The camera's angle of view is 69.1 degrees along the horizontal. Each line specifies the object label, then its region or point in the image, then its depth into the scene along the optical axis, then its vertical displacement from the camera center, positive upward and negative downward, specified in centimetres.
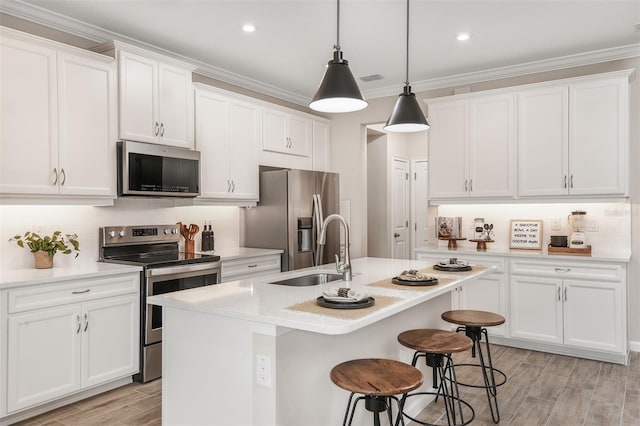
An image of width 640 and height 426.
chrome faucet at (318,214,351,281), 280 -31
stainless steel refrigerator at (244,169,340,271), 469 -4
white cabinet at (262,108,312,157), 501 +92
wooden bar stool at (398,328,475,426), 237 -68
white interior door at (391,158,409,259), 700 +9
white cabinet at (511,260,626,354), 386 -79
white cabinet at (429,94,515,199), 455 +67
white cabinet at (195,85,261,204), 432 +69
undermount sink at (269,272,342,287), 293 -42
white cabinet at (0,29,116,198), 298 +66
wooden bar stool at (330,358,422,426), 183 -68
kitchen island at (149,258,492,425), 190 -62
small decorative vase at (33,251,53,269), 326 -31
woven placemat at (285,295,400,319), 185 -40
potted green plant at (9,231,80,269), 323 -22
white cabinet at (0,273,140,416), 277 -80
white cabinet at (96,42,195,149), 359 +96
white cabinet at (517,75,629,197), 401 +68
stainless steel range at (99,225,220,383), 347 -40
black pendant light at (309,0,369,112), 248 +68
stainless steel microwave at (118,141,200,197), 357 +36
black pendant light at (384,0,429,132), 311 +68
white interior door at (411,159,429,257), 730 +17
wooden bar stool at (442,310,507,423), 283 -67
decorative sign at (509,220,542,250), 463 -21
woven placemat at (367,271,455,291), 249 -40
